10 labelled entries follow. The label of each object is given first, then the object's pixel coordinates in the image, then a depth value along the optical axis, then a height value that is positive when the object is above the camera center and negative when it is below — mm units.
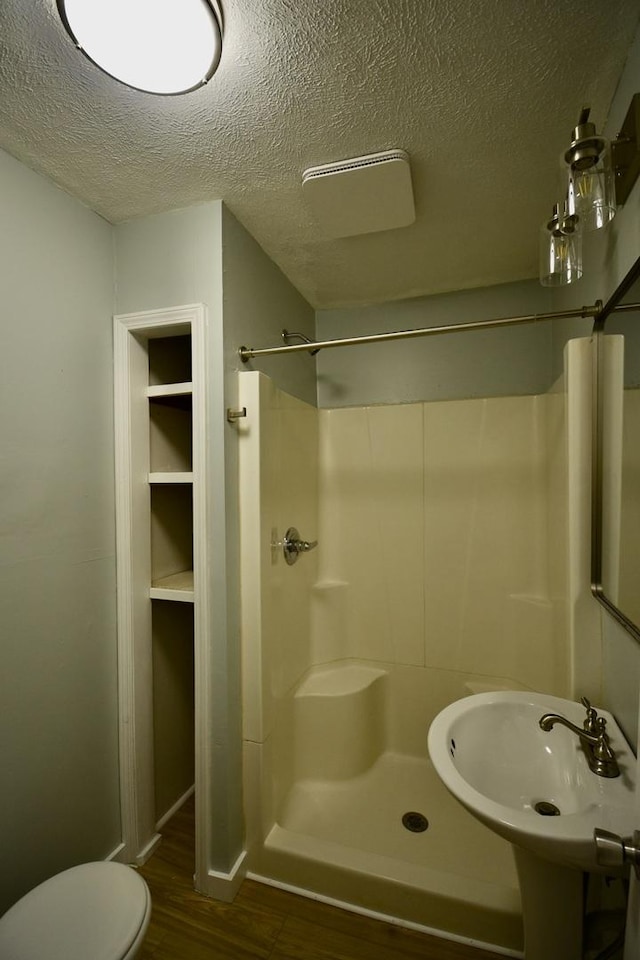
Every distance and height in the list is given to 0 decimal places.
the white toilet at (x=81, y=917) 936 -1089
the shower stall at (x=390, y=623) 1478 -734
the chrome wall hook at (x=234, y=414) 1466 +201
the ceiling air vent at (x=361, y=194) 1248 +911
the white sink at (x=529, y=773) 821 -759
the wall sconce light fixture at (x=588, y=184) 854 +617
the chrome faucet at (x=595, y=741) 990 -682
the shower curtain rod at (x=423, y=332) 1217 +459
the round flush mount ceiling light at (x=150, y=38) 817 +917
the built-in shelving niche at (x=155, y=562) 1468 -372
